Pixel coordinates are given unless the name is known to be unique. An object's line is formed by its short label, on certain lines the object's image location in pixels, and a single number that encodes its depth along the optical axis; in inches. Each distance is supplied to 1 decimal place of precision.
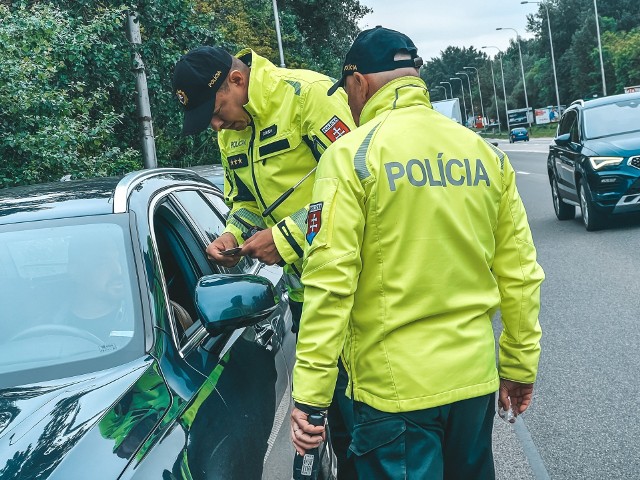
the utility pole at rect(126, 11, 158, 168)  551.5
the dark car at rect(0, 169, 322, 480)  80.4
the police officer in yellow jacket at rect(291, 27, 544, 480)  90.1
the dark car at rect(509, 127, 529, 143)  2792.8
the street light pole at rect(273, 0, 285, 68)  1400.1
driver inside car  107.0
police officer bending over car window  133.1
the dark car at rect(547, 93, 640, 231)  460.4
